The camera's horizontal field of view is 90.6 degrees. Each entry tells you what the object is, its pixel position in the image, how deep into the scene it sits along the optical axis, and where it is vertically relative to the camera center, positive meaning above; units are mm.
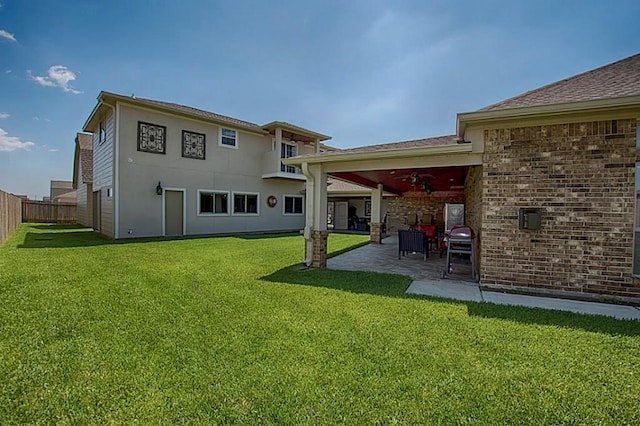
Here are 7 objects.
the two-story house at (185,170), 12727 +1693
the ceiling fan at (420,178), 9666 +1048
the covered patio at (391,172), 6223 +1011
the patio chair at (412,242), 9000 -974
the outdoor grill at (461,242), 6758 -701
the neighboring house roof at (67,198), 32775 +741
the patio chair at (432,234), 11336 -900
